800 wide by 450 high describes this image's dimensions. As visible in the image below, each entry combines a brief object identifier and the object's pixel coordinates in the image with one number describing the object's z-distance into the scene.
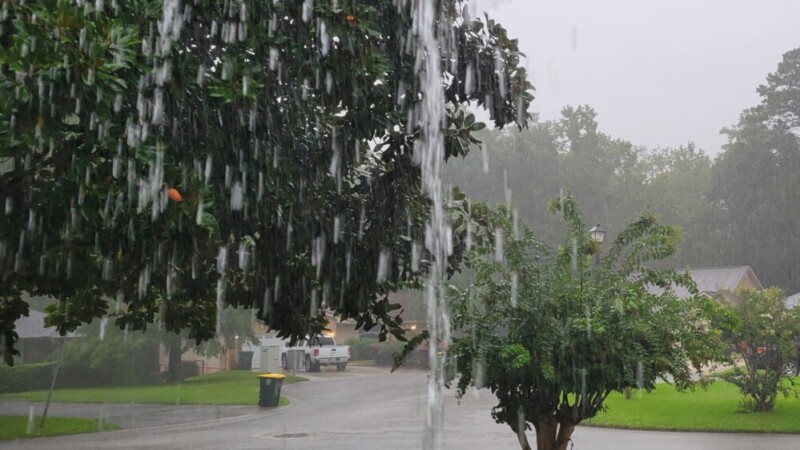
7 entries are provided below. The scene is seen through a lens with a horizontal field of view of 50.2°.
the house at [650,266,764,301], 48.72
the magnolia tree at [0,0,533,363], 4.44
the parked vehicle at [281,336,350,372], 38.34
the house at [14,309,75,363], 30.84
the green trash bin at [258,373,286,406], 21.31
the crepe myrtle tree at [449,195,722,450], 7.64
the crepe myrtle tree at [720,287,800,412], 17.30
